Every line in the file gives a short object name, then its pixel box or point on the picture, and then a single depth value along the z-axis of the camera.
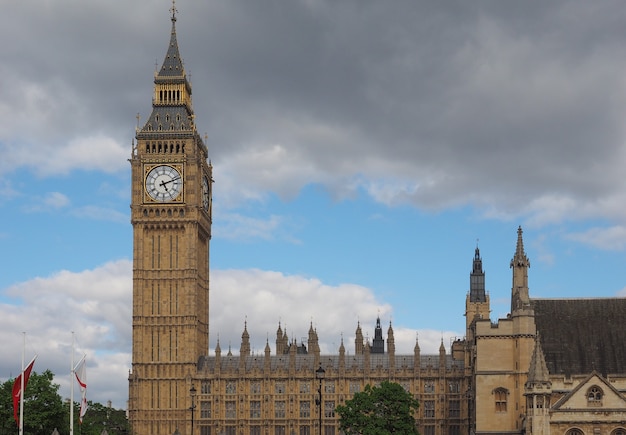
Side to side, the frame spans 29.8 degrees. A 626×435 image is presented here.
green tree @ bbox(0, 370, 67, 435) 98.00
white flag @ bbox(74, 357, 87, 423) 81.00
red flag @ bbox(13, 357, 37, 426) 79.81
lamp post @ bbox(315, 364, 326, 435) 79.12
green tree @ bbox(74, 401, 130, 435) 132.62
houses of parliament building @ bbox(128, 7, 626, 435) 137.25
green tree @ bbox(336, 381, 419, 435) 106.44
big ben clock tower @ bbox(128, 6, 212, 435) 136.75
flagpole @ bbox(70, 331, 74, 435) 80.94
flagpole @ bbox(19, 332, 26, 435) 78.50
